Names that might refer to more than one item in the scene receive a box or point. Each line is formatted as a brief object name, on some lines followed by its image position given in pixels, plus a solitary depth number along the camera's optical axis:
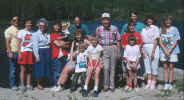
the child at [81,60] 6.82
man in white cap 6.80
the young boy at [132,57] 6.78
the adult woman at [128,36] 6.83
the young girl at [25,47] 6.81
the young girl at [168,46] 6.77
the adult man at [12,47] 6.88
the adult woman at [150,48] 6.80
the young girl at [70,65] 6.87
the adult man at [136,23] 6.88
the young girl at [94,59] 6.65
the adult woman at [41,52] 6.86
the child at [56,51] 7.02
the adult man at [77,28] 6.91
